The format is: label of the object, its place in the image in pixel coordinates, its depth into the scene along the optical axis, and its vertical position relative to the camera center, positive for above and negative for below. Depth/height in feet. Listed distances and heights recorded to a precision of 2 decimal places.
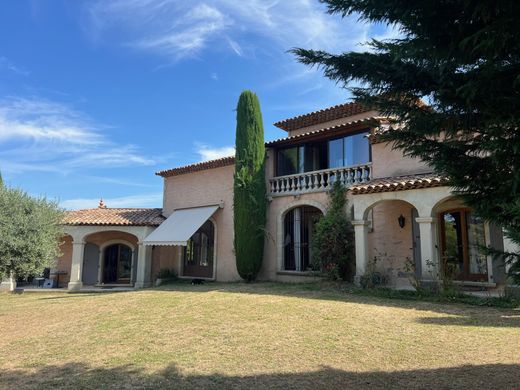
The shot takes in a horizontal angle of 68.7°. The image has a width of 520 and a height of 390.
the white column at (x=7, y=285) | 89.92 -8.78
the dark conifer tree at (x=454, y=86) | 14.84 +7.59
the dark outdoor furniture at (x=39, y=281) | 98.48 -8.53
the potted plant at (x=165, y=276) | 87.97 -6.27
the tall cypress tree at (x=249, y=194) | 74.33 +11.12
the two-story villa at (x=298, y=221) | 57.16 +5.84
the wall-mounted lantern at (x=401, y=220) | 60.70 +5.14
